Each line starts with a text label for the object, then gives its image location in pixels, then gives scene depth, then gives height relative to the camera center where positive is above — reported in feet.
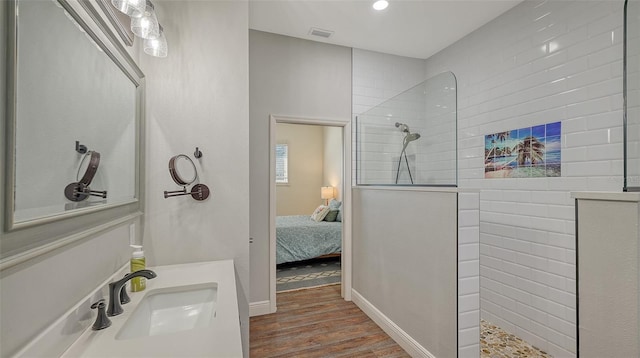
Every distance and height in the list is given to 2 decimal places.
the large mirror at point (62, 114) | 2.32 +0.71
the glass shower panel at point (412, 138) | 7.01 +1.21
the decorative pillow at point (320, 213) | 16.20 -2.04
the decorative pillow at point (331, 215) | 16.22 -2.17
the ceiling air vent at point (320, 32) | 9.56 +5.06
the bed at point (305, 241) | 13.84 -3.17
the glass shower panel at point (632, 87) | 3.28 +1.12
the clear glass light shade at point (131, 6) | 3.81 +2.41
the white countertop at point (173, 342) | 2.85 -1.77
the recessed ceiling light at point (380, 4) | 8.02 +5.05
